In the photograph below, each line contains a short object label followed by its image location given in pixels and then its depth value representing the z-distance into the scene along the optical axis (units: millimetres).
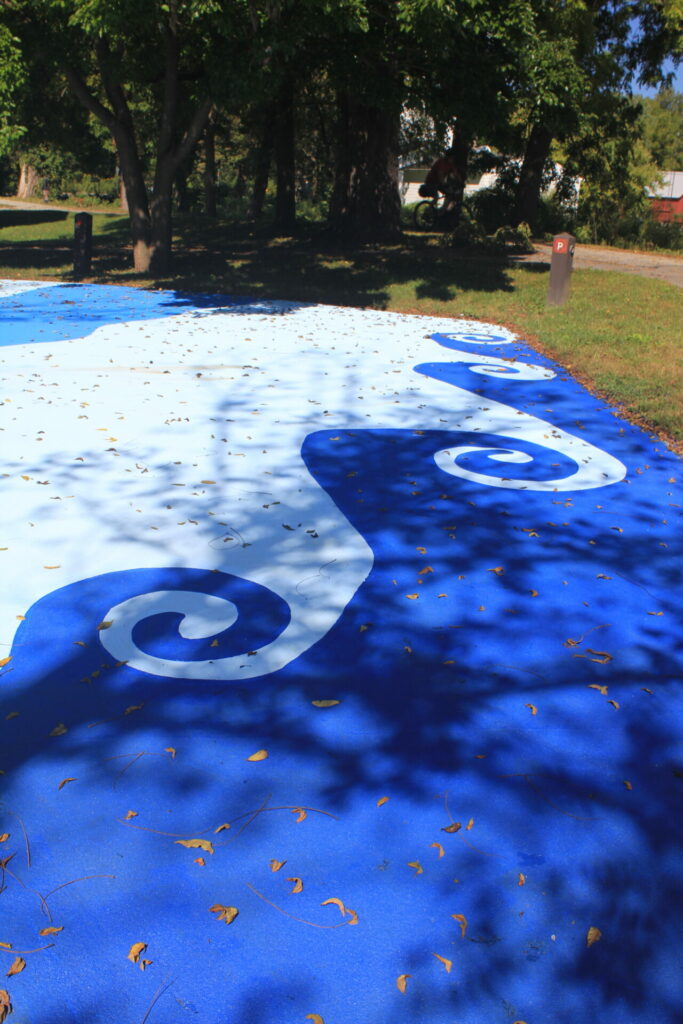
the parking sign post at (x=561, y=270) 15188
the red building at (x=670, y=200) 35688
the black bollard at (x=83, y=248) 18900
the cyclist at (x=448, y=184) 23797
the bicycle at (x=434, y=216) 24797
